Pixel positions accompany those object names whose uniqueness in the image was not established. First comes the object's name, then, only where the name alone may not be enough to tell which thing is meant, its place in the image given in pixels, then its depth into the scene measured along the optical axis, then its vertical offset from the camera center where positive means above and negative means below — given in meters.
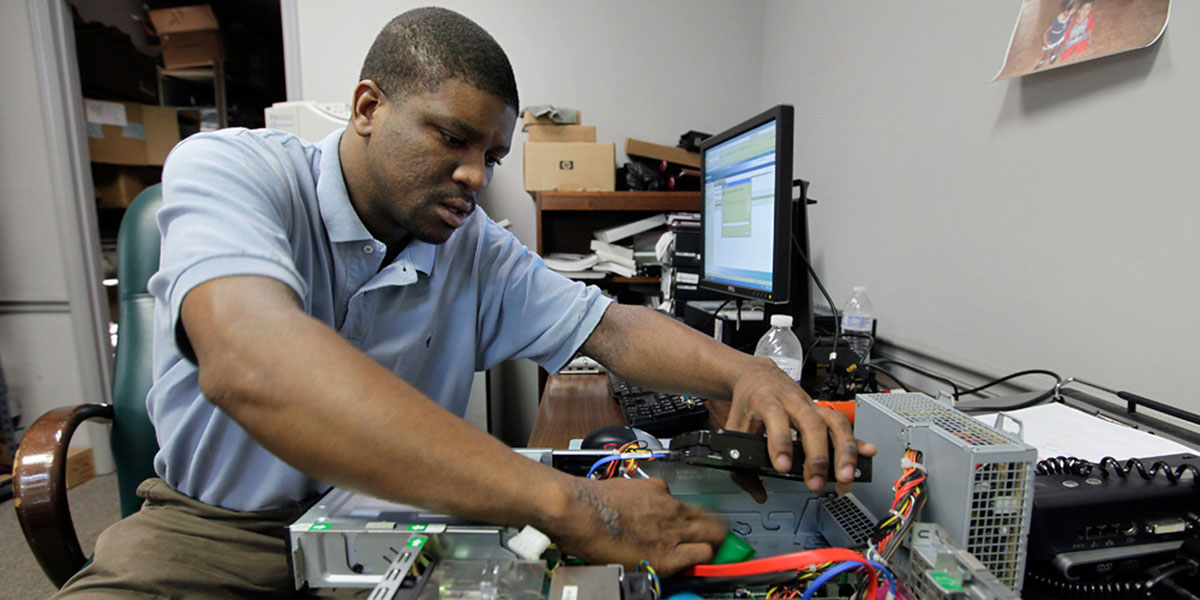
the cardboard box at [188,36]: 2.76 +1.15
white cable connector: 0.38 -0.22
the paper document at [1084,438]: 0.61 -0.25
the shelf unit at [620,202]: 1.90 +0.14
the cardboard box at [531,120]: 1.96 +0.46
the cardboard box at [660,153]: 2.04 +0.35
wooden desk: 0.95 -0.35
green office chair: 0.92 -0.24
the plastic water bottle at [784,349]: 1.07 -0.25
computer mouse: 0.72 -0.28
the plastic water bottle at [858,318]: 1.27 -0.19
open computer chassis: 0.36 -0.23
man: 0.43 -0.13
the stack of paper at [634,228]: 1.99 +0.05
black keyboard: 0.96 -0.33
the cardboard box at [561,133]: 1.98 +0.41
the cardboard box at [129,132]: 2.54 +0.60
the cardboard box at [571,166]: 1.93 +0.28
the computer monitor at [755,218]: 1.02 +0.05
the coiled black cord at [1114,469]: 0.49 -0.23
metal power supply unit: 0.40 -0.20
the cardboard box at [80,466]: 2.23 -0.95
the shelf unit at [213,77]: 3.03 +1.02
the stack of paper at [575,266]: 1.92 -0.09
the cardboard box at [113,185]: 2.70 +0.33
